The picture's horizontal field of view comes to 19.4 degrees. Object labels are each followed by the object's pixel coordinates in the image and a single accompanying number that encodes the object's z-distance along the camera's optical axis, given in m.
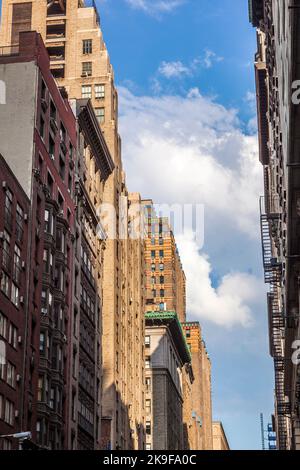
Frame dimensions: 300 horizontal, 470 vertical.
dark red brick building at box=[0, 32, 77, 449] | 64.88
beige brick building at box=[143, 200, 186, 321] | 197.38
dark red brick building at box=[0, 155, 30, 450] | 57.22
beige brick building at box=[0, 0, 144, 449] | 111.62
